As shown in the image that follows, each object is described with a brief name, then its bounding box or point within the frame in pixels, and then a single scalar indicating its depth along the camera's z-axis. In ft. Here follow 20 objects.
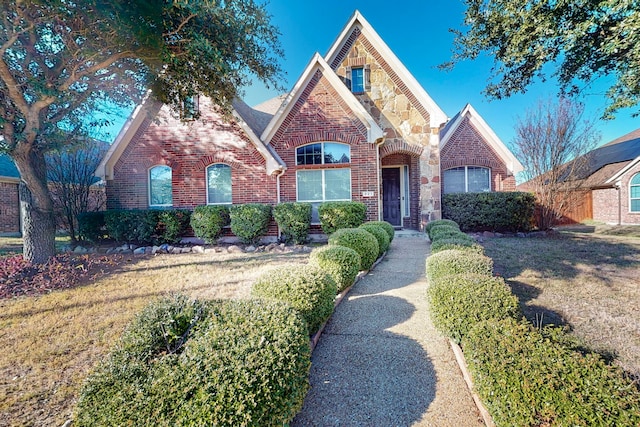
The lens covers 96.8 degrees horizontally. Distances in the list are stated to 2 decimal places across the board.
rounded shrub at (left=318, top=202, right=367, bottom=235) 29.76
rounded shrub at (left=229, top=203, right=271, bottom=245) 29.89
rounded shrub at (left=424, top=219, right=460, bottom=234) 27.86
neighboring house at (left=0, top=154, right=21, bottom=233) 43.57
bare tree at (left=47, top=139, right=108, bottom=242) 32.86
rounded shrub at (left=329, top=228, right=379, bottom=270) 18.03
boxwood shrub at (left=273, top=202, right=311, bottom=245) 29.86
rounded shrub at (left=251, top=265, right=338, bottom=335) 9.91
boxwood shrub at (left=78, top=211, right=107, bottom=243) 32.37
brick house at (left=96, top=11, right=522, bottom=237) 32.81
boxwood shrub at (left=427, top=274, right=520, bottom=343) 8.78
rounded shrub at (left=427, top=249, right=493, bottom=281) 12.38
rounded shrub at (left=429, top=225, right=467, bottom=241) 21.09
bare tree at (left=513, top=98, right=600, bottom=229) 33.53
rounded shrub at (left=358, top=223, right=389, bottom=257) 22.34
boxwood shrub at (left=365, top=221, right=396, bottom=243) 26.91
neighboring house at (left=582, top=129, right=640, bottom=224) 52.80
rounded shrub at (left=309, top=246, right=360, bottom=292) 14.64
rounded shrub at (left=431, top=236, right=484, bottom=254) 16.12
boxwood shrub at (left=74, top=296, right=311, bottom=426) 4.94
